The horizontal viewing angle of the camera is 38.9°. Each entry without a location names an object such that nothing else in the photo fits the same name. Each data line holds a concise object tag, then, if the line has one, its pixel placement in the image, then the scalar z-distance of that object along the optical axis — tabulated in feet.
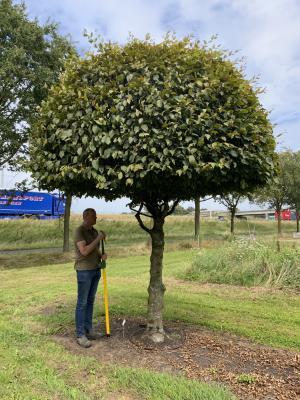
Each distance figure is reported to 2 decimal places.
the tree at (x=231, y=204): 115.35
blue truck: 132.26
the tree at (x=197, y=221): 89.61
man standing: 20.25
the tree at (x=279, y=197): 126.52
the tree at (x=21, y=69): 57.36
